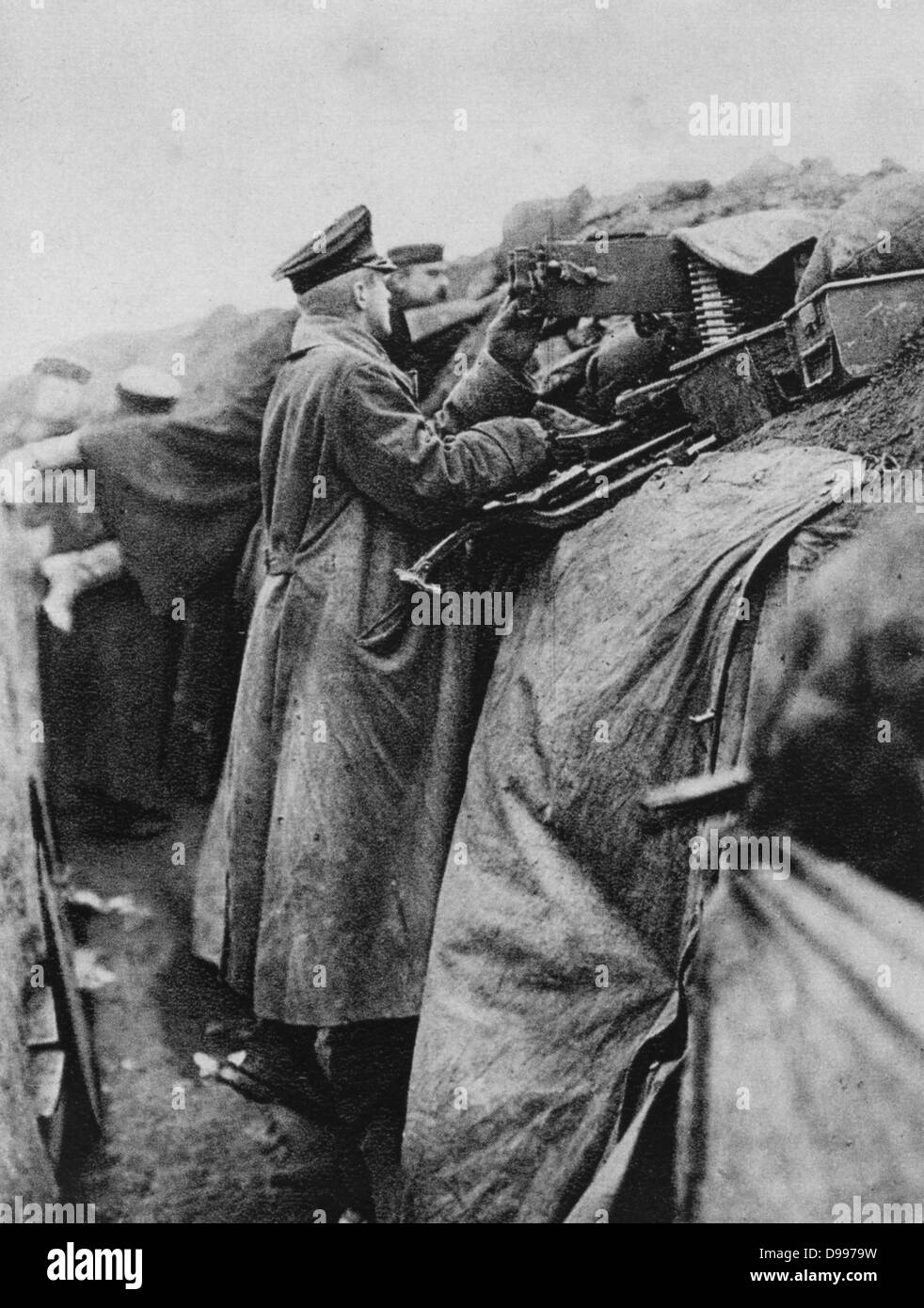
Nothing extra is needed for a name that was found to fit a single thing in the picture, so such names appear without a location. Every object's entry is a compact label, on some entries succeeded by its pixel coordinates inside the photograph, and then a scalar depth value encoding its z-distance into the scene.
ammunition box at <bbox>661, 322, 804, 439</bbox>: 3.64
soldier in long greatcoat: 3.77
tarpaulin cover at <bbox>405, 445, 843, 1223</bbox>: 3.49
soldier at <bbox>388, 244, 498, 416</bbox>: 4.04
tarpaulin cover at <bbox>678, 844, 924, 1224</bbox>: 3.34
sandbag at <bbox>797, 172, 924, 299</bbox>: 3.59
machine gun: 3.82
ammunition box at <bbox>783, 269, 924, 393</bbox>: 3.53
